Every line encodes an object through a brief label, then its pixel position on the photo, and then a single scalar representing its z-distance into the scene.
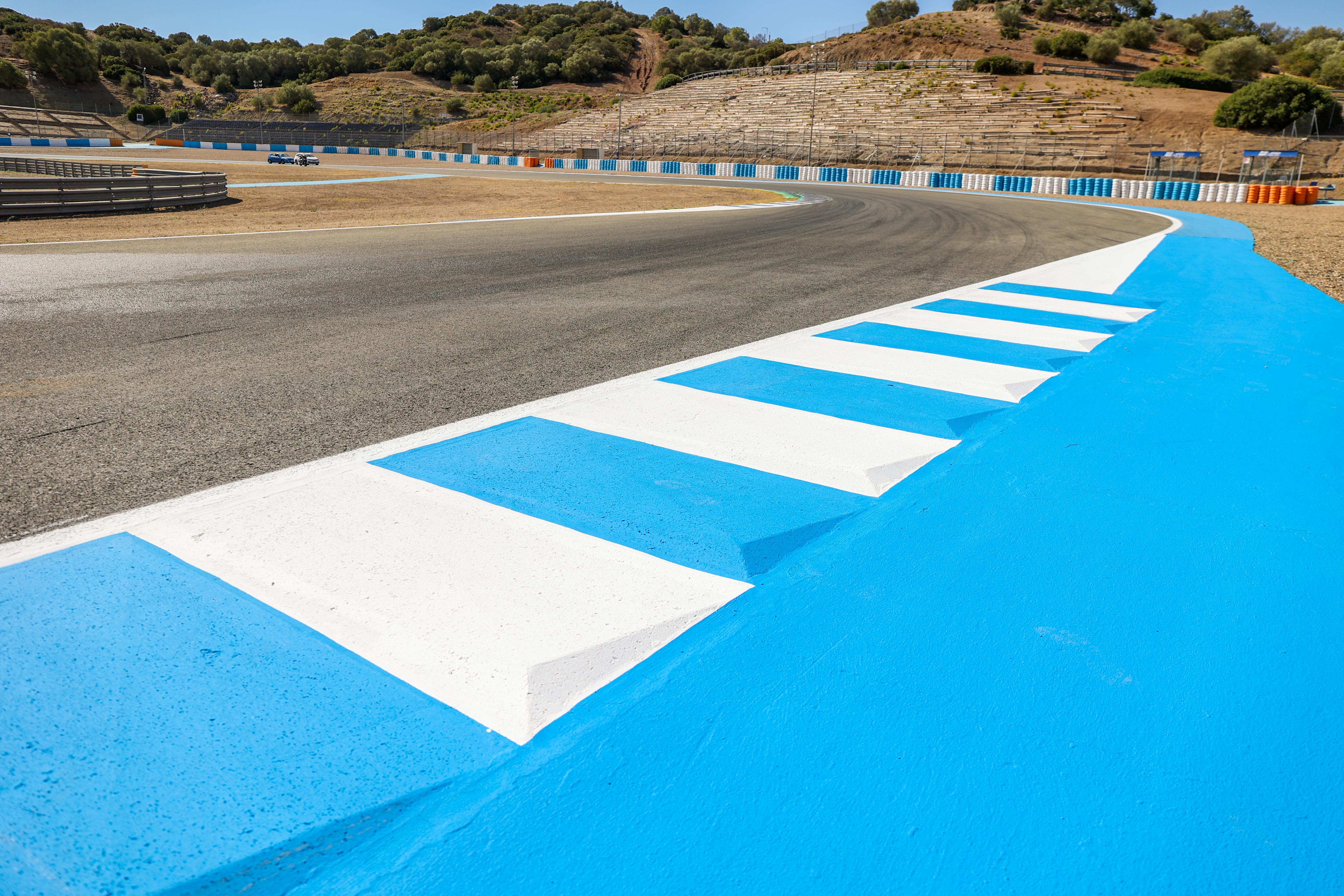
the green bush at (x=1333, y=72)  65.75
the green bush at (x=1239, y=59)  70.62
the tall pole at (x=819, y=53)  104.00
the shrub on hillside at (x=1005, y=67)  74.62
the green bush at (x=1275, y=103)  49.81
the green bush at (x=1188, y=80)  66.00
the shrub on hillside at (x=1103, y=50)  79.25
